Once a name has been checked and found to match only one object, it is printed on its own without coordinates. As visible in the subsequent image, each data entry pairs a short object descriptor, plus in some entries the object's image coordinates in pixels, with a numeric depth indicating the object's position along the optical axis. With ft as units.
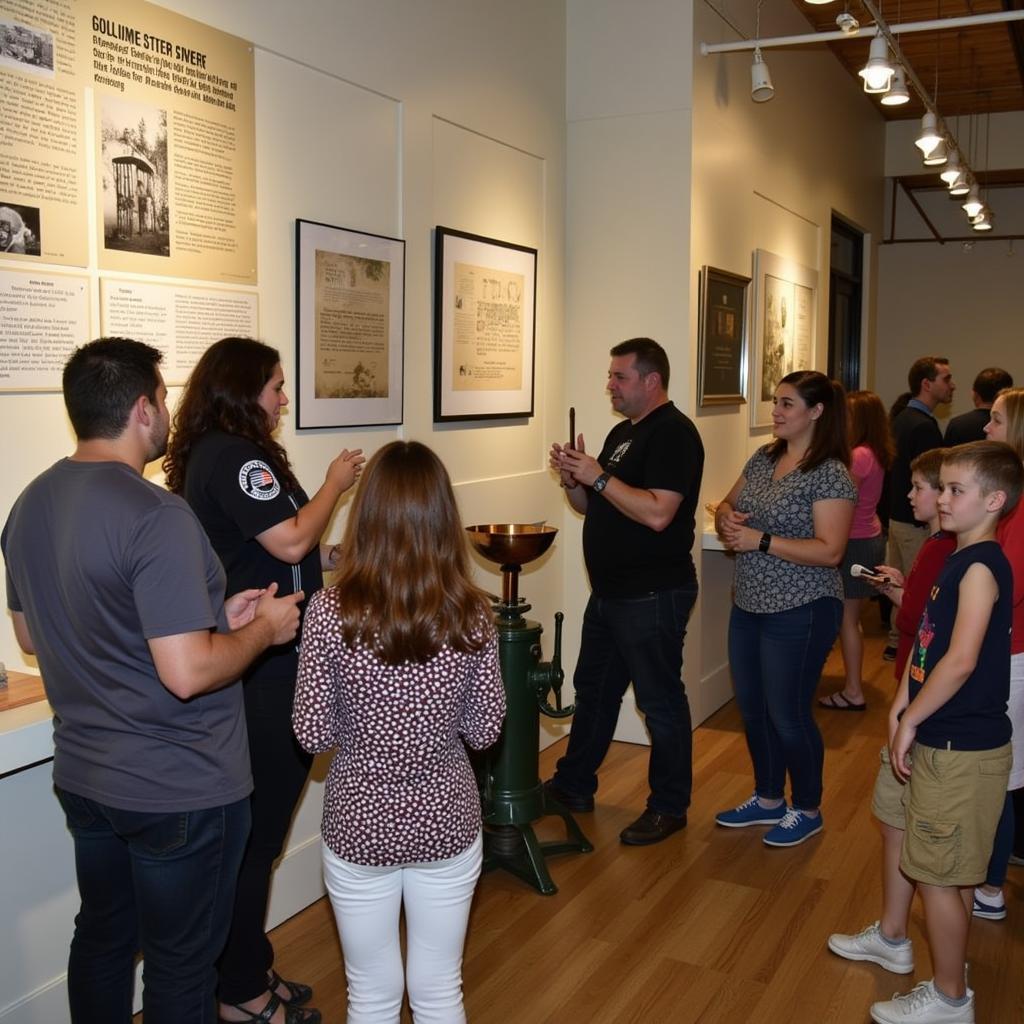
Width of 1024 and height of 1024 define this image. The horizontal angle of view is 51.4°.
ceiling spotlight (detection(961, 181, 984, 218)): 24.84
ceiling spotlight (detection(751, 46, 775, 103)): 14.49
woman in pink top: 16.80
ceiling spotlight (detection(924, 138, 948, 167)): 19.48
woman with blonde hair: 9.40
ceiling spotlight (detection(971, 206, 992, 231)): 26.50
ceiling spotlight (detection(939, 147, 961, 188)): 21.45
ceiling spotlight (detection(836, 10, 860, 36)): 14.47
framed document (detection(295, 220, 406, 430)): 10.25
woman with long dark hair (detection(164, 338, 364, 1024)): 7.59
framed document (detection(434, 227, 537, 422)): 12.60
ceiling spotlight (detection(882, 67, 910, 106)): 15.66
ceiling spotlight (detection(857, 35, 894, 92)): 14.29
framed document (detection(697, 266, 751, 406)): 15.75
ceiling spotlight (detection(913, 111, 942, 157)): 18.75
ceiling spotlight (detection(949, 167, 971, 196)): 22.75
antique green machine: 11.10
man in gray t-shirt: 5.76
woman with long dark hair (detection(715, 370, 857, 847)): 11.48
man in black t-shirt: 11.55
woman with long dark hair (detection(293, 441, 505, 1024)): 6.15
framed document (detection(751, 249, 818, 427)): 18.61
